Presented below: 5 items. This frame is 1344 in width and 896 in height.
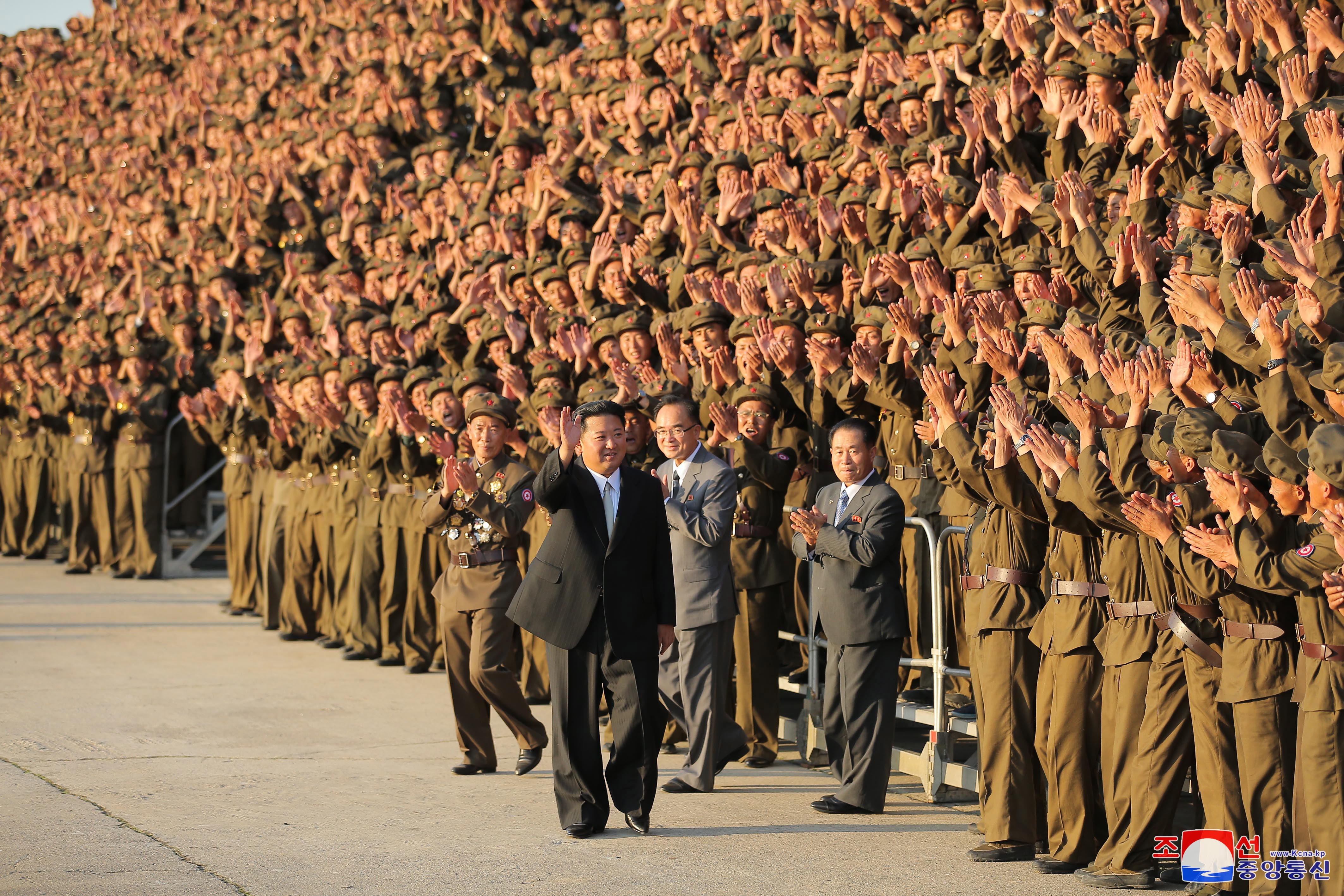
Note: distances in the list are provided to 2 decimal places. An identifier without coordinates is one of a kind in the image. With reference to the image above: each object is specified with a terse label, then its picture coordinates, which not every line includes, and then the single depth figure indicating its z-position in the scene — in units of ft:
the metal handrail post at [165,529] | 95.14
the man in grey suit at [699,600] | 45.70
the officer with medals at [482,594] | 46.88
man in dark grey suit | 42.34
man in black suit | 39.52
